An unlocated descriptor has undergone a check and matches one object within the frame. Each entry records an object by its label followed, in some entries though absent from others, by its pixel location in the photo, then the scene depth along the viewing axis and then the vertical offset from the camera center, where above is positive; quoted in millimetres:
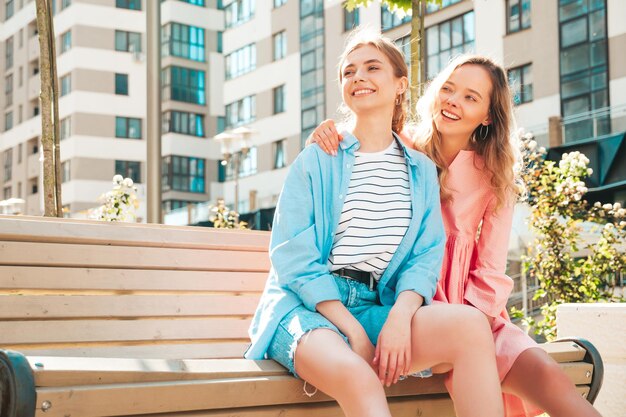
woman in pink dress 3000 +83
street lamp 20484 +1930
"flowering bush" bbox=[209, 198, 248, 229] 11904 +6
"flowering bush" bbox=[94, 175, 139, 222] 10242 +225
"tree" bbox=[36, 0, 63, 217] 5359 +672
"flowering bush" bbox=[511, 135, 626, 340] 7074 -269
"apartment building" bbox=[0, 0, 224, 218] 43000 +6344
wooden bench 2301 -382
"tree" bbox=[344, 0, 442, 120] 5480 +1282
